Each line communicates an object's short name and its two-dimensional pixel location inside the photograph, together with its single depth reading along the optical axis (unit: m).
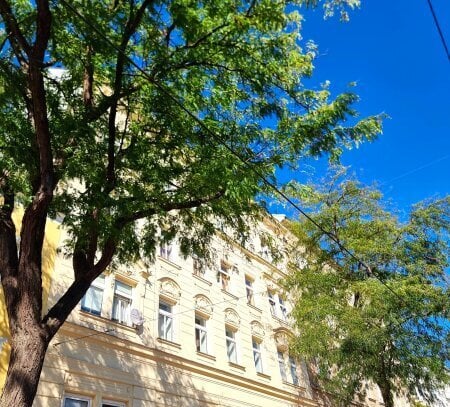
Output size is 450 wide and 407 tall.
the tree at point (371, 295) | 14.53
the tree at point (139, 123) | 6.32
